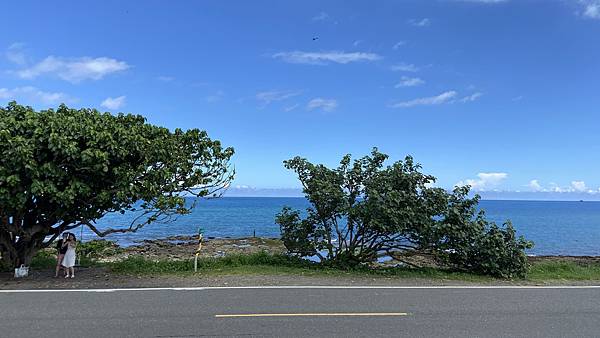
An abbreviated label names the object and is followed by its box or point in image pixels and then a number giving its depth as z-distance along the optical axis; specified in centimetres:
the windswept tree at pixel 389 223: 1321
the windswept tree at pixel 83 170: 984
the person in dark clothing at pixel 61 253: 1152
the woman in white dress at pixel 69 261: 1136
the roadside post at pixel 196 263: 1273
